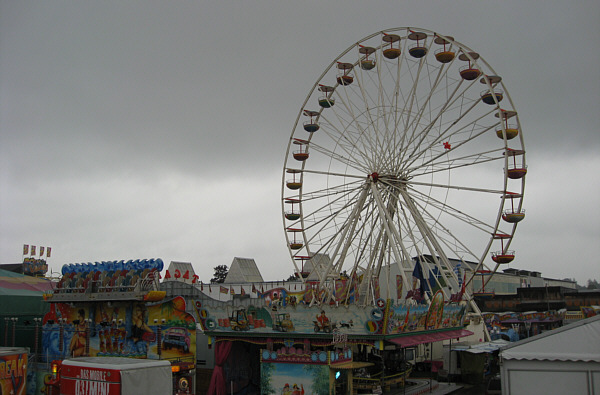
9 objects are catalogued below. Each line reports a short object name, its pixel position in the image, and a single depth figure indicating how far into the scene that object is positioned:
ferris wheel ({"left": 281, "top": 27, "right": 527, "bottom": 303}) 32.78
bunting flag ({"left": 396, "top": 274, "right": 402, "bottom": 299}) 34.78
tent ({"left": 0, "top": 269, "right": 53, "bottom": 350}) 45.53
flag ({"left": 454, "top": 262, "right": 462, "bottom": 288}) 36.72
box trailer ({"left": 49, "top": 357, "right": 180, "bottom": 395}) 19.95
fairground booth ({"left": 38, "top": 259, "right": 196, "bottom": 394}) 35.34
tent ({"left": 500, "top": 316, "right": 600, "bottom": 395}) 17.59
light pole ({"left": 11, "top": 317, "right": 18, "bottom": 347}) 40.79
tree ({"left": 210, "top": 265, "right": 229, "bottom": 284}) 128.03
